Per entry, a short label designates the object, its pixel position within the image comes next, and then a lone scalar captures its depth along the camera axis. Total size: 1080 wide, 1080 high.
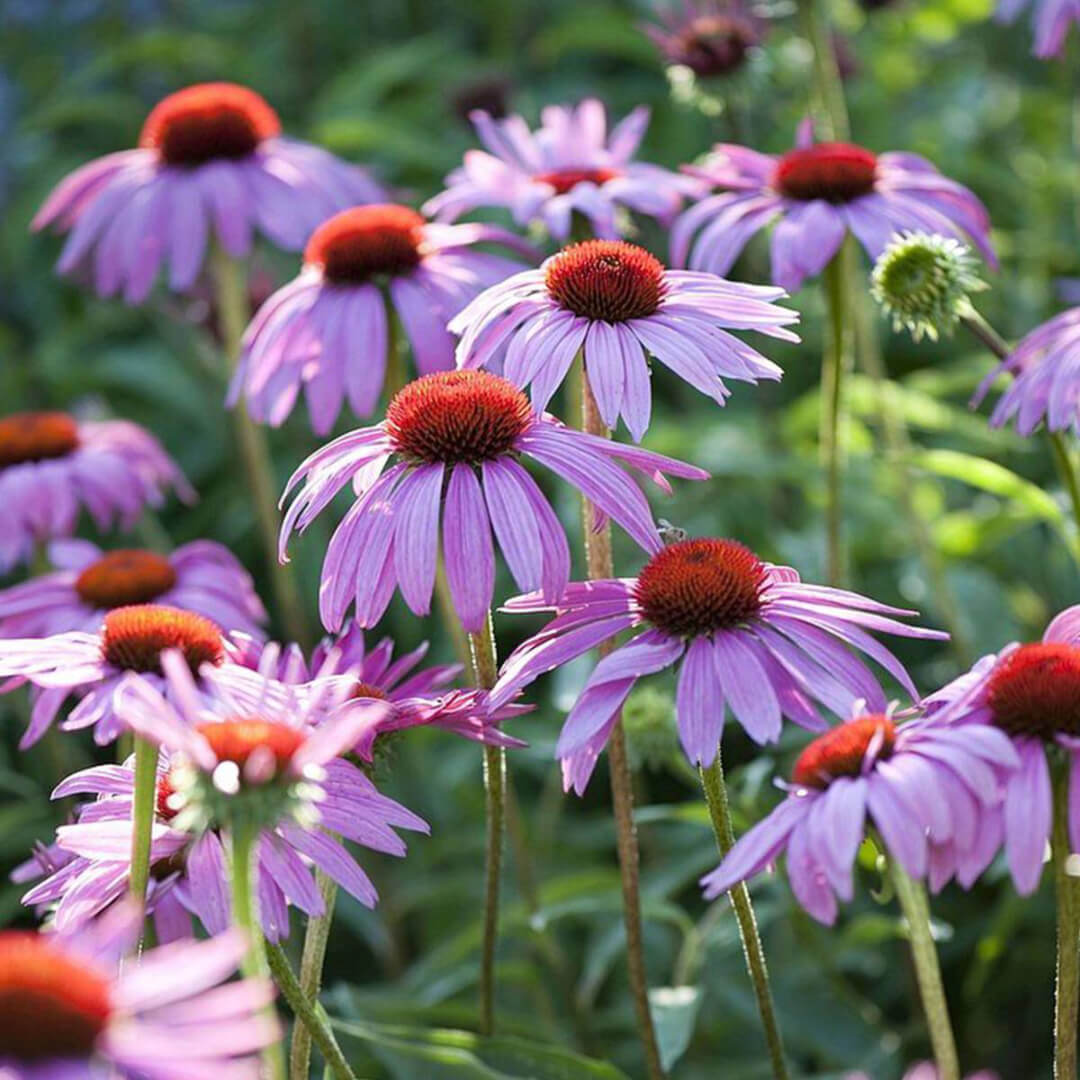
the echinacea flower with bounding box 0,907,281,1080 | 0.97
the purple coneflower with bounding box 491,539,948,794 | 1.10
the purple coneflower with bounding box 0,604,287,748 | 1.14
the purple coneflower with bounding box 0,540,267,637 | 1.30
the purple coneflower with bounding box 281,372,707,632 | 1.12
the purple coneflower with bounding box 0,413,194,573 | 1.39
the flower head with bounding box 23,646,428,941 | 1.03
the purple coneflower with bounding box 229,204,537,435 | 1.29
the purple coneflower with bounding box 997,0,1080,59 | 1.44
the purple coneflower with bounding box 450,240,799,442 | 1.15
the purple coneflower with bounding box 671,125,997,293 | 1.28
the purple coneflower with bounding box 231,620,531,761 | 1.13
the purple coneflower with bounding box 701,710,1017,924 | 1.04
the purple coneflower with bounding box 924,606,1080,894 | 1.05
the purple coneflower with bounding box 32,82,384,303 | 1.40
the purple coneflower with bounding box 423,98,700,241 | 1.32
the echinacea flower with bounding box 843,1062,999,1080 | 1.07
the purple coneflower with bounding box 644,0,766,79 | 1.44
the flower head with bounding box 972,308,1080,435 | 1.20
